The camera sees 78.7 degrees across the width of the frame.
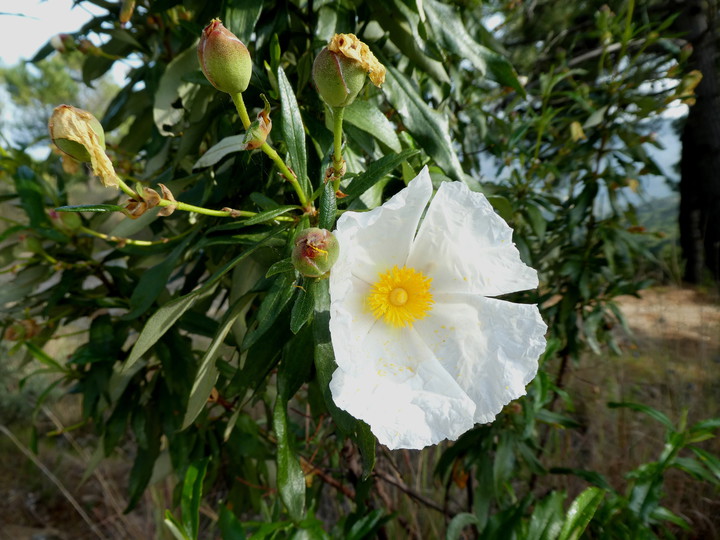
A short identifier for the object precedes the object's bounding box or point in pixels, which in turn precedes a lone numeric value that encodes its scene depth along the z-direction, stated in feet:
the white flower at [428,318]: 0.43
